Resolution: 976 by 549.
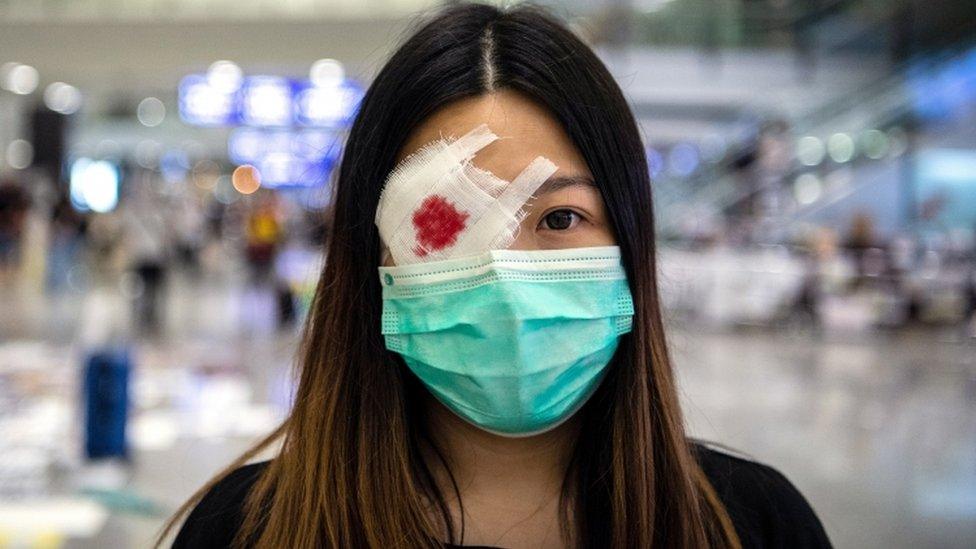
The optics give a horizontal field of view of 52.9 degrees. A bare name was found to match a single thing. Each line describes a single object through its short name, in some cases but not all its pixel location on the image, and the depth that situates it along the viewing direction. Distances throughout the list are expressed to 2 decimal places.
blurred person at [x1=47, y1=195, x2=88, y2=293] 15.19
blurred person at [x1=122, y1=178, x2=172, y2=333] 10.45
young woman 1.33
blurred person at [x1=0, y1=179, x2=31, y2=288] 15.00
